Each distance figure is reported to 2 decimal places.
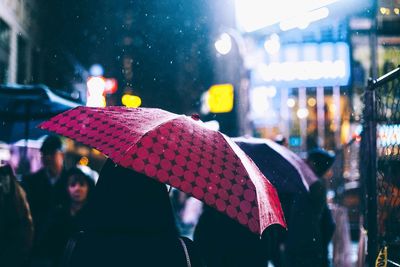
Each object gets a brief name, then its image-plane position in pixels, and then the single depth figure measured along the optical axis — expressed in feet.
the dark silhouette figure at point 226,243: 15.21
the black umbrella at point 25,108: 24.07
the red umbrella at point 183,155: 9.96
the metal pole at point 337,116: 68.78
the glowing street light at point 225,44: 59.93
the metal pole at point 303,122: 77.51
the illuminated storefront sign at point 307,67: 46.52
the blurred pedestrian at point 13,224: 16.80
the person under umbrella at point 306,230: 19.97
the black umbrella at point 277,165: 17.57
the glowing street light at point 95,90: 73.97
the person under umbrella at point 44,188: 19.51
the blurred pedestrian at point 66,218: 19.35
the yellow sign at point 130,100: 107.91
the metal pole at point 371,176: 15.02
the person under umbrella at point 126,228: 10.07
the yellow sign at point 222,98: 65.92
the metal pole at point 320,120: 68.50
